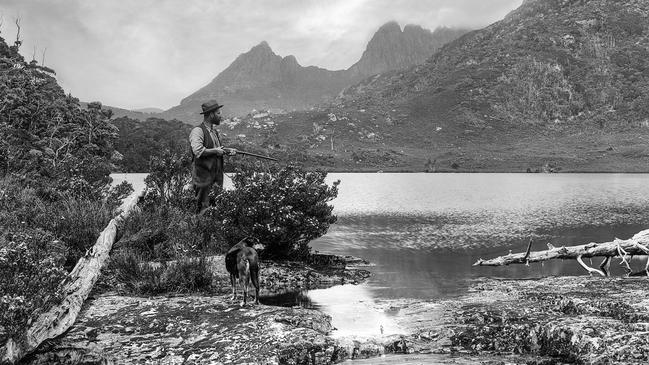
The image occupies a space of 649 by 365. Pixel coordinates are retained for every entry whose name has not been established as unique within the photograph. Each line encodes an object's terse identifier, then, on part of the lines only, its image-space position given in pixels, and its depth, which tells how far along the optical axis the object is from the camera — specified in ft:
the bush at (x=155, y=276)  36.50
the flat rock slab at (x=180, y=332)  23.75
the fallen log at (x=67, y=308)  21.38
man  46.96
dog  32.94
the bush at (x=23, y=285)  21.30
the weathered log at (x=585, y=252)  54.70
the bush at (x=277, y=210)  50.93
